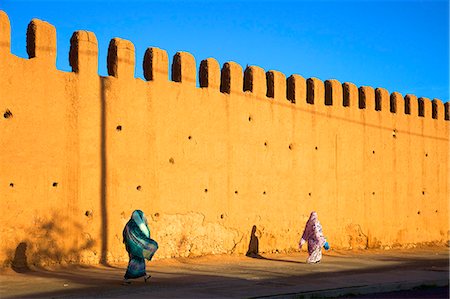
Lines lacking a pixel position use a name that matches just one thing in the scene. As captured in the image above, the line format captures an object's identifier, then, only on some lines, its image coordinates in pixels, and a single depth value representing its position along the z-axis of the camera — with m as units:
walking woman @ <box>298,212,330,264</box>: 14.18
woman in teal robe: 10.18
